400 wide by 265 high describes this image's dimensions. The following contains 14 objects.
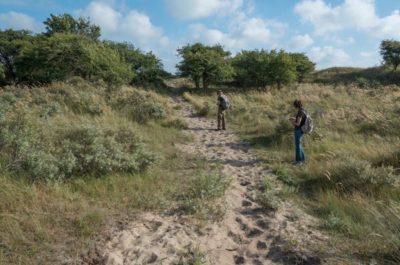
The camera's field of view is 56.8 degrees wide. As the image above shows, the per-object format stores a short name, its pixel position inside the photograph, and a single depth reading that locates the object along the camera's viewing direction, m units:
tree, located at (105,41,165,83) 32.67
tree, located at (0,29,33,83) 33.09
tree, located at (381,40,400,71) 39.25
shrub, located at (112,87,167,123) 13.98
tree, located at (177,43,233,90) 29.44
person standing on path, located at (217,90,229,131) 14.46
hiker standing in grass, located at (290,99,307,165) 9.29
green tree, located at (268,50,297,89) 29.05
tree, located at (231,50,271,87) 29.98
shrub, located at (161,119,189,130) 13.98
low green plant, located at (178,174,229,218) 5.58
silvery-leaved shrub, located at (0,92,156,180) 5.94
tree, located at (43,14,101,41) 36.19
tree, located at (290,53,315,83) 34.31
